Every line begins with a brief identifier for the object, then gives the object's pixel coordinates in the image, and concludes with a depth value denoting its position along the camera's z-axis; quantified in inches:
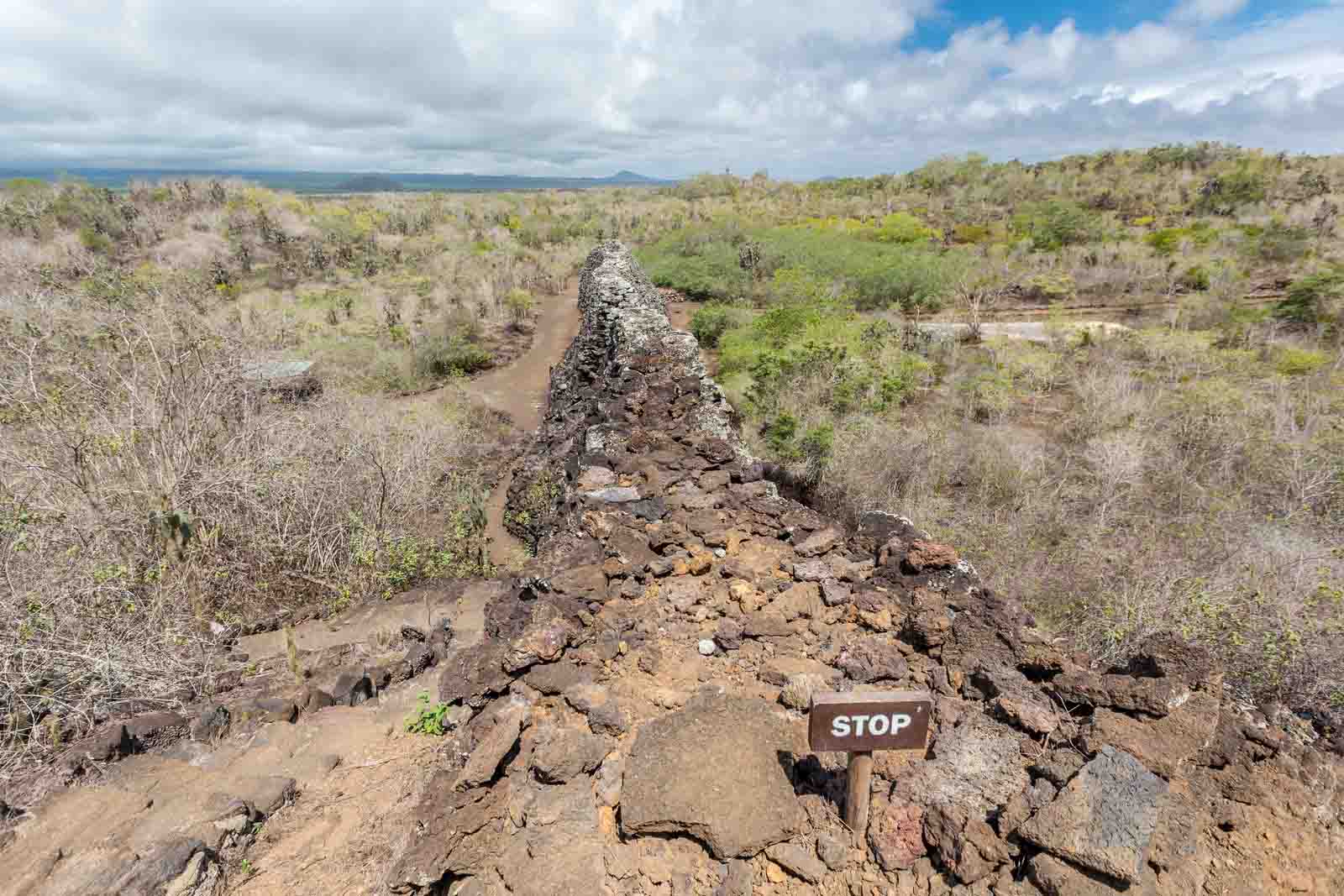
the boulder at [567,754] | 128.5
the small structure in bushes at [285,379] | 363.3
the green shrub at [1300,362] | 534.3
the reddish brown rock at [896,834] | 108.5
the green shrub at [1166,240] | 1106.1
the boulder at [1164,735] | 116.8
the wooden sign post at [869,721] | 98.0
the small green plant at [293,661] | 209.9
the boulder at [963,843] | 103.0
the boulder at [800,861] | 107.8
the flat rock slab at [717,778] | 114.3
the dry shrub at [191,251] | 1135.6
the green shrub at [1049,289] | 1013.2
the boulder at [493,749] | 124.6
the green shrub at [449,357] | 781.3
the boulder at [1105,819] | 94.7
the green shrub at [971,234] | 1422.2
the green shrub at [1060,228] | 1259.8
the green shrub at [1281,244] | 974.4
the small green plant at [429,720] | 172.6
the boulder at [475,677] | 151.7
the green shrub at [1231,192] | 1459.2
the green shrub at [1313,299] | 689.6
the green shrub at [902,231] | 1408.7
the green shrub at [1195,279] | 938.1
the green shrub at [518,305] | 1039.0
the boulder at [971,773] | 116.4
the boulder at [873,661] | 155.0
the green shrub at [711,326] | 934.4
